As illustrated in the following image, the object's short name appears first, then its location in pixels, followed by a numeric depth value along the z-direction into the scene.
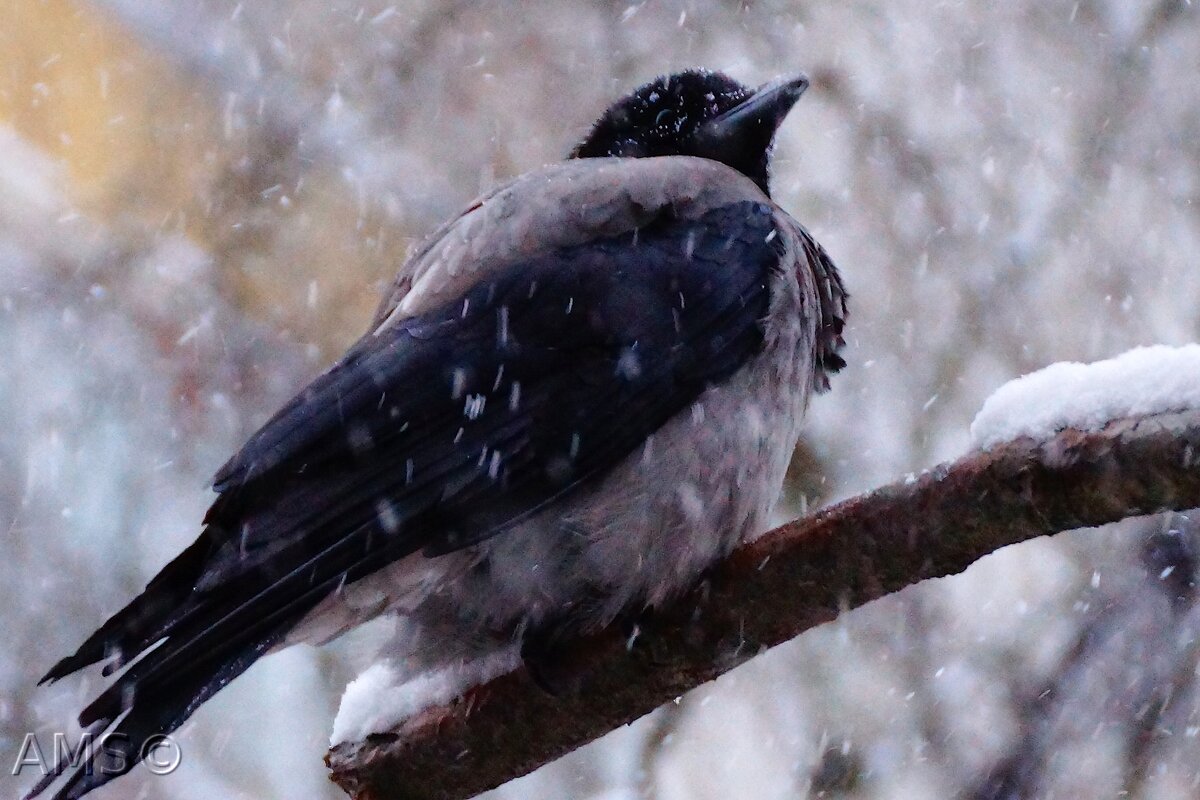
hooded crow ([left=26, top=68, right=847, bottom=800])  4.82
